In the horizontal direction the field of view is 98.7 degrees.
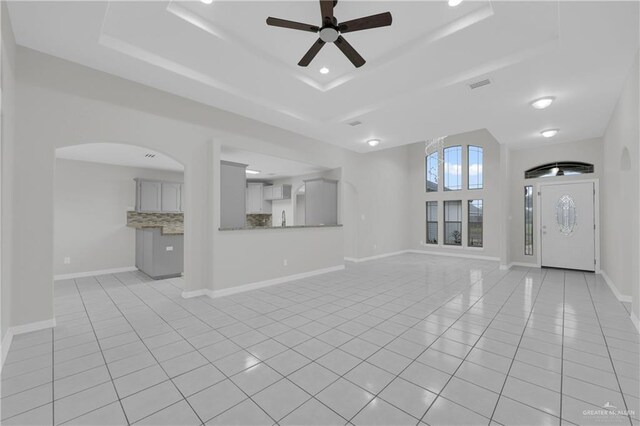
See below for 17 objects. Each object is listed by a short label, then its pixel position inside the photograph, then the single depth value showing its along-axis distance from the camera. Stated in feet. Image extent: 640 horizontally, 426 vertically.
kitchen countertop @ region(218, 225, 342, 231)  14.54
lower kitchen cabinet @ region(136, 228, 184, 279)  18.07
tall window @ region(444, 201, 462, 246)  29.12
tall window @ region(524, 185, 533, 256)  22.64
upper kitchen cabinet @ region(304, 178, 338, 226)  21.44
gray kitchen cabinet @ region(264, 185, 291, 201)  31.76
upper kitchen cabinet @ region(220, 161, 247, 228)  15.14
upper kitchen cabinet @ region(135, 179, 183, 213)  21.90
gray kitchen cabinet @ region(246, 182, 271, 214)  32.94
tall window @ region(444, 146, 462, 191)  29.14
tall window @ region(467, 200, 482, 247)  27.58
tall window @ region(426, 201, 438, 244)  30.73
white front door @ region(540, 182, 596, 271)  19.89
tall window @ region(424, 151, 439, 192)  30.96
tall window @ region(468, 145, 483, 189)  27.78
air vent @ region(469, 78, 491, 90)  11.46
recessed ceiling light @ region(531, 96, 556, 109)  13.15
